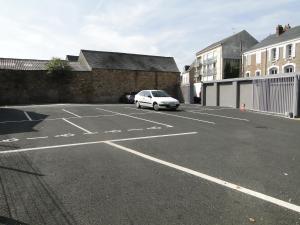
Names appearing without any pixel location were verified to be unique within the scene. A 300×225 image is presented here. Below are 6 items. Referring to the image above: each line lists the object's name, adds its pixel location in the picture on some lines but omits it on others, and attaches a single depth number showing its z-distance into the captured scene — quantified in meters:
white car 16.77
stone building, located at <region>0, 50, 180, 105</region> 28.80
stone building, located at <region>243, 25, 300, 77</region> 29.68
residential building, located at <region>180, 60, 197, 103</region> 28.71
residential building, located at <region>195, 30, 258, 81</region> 44.83
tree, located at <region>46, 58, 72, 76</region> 30.22
